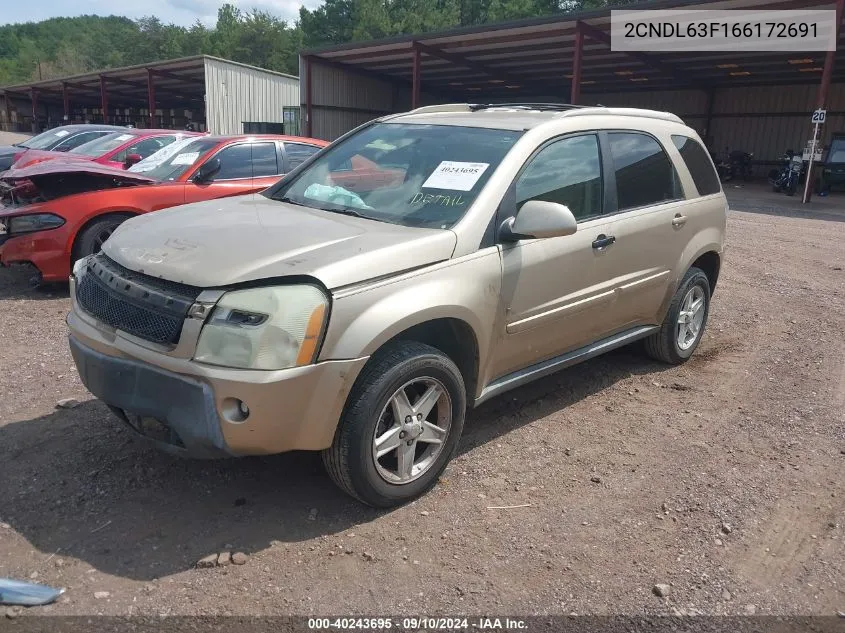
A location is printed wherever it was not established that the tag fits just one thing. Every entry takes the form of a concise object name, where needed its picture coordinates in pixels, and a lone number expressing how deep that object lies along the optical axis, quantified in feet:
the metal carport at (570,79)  75.10
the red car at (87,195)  21.81
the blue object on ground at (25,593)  8.41
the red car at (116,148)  35.27
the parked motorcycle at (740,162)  94.22
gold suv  9.19
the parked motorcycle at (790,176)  72.64
